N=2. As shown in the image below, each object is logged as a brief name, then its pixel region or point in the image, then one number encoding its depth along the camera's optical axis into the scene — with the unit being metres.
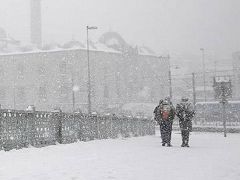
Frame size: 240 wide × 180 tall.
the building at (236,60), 99.21
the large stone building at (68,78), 69.88
